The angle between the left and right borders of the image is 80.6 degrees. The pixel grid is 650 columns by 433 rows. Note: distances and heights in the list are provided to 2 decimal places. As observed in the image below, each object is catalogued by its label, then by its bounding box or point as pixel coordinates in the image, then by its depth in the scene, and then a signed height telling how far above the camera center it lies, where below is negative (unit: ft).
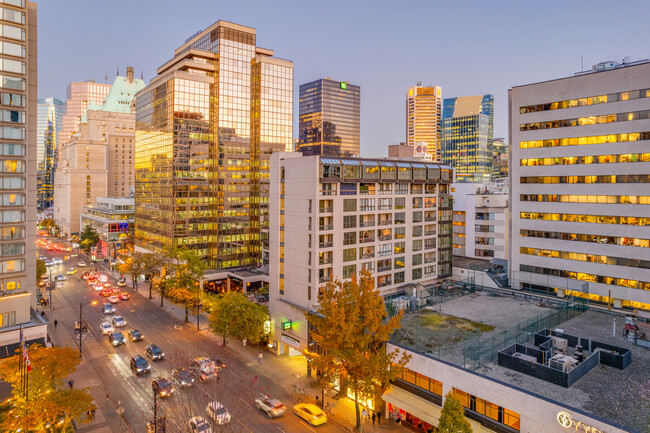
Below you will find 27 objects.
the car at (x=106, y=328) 202.39 -66.14
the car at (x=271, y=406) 127.65 -68.22
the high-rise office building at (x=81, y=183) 580.71 +32.35
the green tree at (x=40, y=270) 271.28 -48.01
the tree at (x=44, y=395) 97.45 -52.76
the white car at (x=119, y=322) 214.07 -66.87
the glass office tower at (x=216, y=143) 305.73 +51.72
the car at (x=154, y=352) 170.50 -67.05
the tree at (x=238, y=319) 176.04 -52.87
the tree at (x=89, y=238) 434.22 -40.08
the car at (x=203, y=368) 149.59 -65.81
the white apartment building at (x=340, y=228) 176.76 -11.60
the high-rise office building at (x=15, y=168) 184.65 +17.06
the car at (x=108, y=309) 237.53 -66.02
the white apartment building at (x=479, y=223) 297.53 -13.35
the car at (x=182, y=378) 143.33 -66.36
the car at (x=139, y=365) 157.80 -67.61
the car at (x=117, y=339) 188.14 -67.26
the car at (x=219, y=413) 109.36 -62.33
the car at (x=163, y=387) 138.00 -66.66
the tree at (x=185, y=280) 219.82 -44.89
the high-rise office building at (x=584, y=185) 185.16 +11.97
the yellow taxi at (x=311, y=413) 123.75 -68.62
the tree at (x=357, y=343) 113.60 -42.75
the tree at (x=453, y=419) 89.15 -49.99
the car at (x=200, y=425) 107.45 -63.19
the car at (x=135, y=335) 193.88 -67.10
